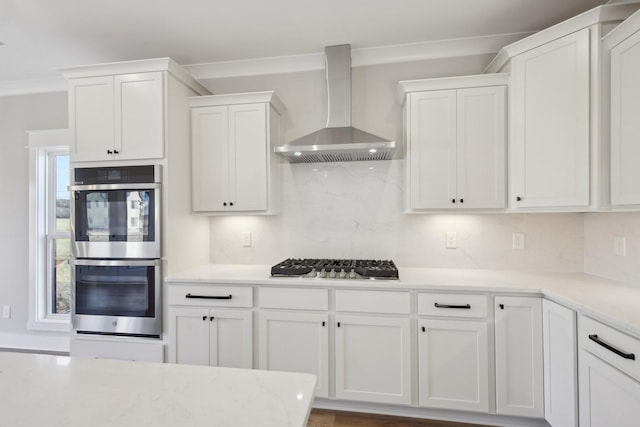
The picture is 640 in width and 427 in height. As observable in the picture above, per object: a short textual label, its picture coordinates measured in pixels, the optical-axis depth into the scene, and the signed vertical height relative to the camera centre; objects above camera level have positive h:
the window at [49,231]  3.17 -0.18
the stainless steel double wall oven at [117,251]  2.30 -0.28
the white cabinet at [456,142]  2.23 +0.51
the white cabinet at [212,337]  2.23 -0.90
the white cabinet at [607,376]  1.25 -0.73
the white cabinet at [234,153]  2.54 +0.50
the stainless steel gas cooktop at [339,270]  2.14 -0.41
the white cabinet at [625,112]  1.56 +0.52
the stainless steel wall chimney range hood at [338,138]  2.27 +0.57
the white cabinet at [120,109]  2.31 +0.79
